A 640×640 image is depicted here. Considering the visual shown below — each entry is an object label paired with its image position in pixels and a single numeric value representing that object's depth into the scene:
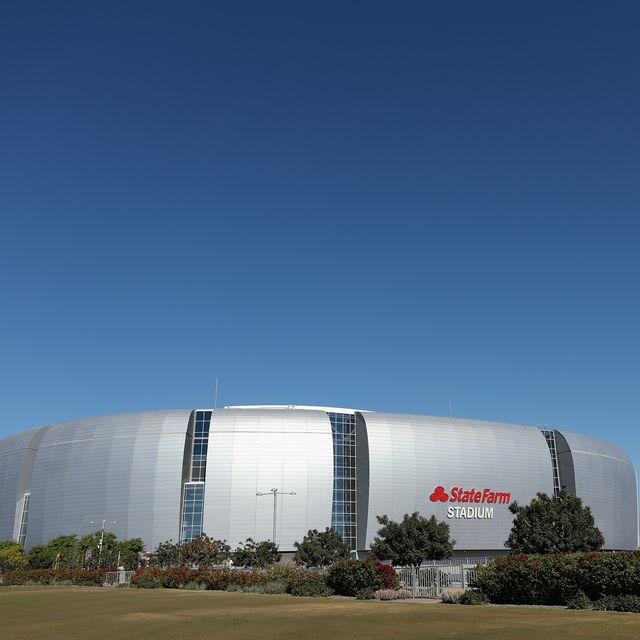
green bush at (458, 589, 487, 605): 29.36
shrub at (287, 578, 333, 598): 36.69
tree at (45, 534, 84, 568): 93.69
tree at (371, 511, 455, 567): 64.12
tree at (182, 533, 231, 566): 81.00
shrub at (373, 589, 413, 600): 33.31
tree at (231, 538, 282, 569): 79.25
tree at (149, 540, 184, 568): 81.19
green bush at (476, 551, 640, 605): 25.30
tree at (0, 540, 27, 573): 92.07
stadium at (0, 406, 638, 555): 107.12
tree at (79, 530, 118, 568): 88.00
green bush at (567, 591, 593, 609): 25.61
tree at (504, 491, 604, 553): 55.38
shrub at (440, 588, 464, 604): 30.64
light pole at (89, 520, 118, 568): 88.93
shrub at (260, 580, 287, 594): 40.91
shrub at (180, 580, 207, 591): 46.84
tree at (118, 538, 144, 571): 91.62
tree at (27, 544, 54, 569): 95.56
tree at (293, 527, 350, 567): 72.44
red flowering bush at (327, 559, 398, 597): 34.72
